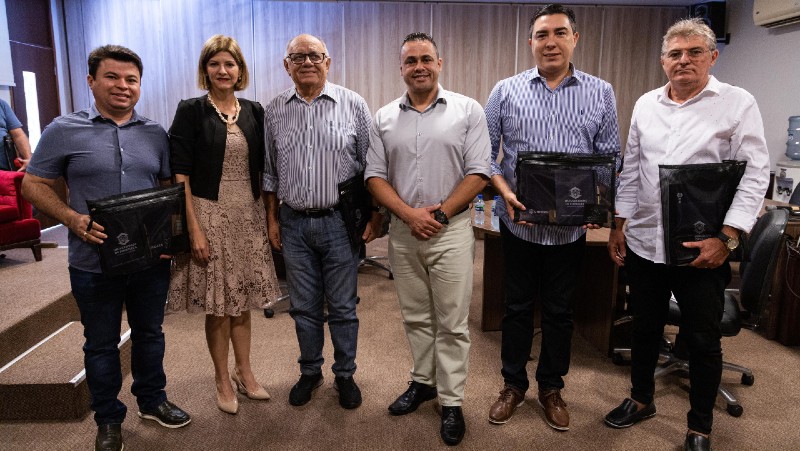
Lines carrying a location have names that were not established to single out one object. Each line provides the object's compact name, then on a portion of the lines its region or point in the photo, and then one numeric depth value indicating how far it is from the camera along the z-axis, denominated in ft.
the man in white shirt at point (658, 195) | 5.99
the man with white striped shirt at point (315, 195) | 7.26
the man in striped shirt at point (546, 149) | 6.73
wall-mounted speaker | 20.04
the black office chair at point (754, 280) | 7.65
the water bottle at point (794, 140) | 16.89
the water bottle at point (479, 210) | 10.59
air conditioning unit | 16.46
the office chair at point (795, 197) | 12.39
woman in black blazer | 6.97
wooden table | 9.55
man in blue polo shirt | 6.15
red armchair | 13.12
